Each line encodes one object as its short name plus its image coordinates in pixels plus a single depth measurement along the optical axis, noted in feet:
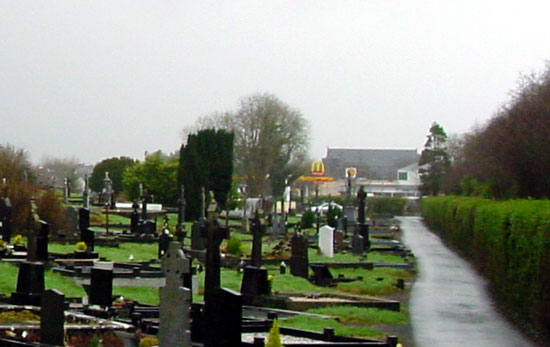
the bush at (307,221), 171.12
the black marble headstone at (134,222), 133.54
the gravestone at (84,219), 112.68
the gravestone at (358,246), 115.81
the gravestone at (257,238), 66.37
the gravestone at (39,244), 59.67
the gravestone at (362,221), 124.36
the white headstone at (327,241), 107.04
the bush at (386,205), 320.46
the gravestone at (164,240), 89.51
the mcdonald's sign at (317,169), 322.75
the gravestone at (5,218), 95.71
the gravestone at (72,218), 120.26
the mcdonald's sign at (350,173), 153.20
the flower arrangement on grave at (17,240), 91.50
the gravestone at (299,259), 81.51
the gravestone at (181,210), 137.83
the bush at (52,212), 116.78
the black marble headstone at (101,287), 52.08
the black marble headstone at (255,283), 61.72
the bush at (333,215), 162.69
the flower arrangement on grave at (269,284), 62.44
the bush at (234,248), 98.12
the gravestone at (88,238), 95.49
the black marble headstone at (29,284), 54.19
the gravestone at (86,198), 149.17
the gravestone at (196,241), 100.42
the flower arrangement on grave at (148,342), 39.19
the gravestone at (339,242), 122.25
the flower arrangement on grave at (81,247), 84.58
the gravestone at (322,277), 77.36
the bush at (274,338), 34.53
